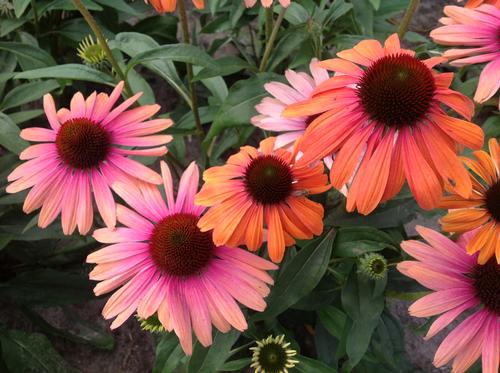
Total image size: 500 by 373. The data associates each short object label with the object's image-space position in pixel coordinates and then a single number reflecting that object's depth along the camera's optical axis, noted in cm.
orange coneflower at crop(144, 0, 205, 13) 23
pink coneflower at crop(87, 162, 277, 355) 21
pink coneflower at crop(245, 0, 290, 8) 23
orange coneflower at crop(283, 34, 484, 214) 18
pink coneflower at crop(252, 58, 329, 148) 26
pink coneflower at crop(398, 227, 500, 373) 21
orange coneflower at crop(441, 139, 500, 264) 20
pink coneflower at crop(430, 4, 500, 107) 21
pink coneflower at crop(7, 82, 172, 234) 24
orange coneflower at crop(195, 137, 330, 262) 21
